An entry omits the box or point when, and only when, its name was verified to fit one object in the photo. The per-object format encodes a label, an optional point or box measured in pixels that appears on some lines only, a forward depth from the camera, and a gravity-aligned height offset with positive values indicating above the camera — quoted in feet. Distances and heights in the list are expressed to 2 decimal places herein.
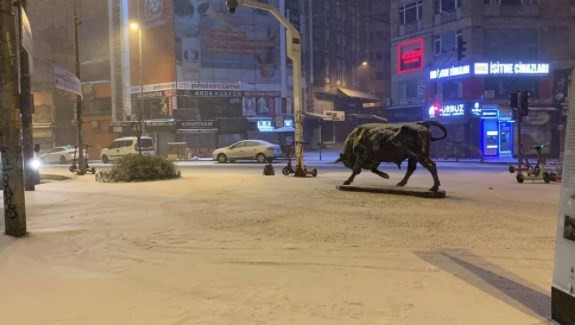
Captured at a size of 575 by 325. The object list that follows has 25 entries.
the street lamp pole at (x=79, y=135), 73.60 +1.69
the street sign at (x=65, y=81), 46.70 +6.36
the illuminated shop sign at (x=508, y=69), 119.85 +16.71
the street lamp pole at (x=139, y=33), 127.06 +26.41
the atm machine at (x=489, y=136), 119.44 +0.83
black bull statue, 39.06 -0.42
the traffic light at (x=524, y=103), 66.44 +4.75
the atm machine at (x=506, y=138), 119.65 +0.31
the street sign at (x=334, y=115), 108.17 +5.85
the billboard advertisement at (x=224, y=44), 144.36 +29.71
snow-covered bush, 56.49 -2.68
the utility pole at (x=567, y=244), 12.93 -2.75
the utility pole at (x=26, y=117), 48.63 +2.97
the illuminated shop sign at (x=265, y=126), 147.24 +5.04
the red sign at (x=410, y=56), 136.15 +23.54
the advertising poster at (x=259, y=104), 151.02 +11.92
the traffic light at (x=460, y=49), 94.32 +17.02
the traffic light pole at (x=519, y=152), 59.26 -1.53
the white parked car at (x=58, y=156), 129.49 -2.40
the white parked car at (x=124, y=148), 120.88 -0.53
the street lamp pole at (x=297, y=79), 58.23 +7.41
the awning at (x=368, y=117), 196.95 +9.79
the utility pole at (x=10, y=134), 25.49 +0.70
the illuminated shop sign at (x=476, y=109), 119.14 +7.23
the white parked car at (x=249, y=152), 105.60 -1.75
